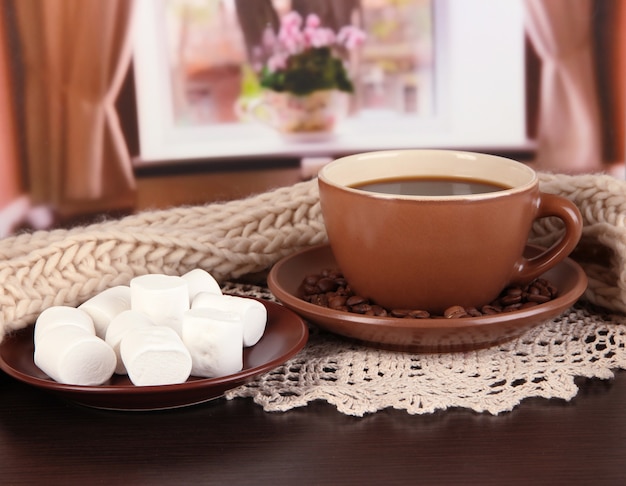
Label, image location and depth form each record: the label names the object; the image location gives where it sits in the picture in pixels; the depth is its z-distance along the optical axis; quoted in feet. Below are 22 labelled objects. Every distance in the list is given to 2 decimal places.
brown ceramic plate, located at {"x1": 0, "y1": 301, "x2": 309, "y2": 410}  1.80
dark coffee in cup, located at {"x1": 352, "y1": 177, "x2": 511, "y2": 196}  2.16
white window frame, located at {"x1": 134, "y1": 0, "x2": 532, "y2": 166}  3.14
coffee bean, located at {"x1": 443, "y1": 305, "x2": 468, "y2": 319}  1.99
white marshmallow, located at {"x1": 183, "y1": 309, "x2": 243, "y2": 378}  1.85
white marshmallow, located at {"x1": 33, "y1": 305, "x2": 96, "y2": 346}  1.89
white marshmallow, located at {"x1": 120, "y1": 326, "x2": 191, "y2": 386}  1.80
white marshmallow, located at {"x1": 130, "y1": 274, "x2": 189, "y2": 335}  1.93
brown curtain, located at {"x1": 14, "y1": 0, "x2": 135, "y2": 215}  3.05
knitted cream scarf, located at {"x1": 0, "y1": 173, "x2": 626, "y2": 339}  2.05
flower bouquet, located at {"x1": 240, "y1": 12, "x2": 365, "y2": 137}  3.11
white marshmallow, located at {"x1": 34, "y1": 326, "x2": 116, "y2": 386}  1.83
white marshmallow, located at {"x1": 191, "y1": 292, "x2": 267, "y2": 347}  1.94
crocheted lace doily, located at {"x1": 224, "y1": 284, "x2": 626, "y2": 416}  1.89
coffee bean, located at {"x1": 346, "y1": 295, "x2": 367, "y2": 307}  2.04
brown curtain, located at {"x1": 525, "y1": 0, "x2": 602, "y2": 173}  3.17
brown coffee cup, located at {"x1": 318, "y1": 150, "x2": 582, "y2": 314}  1.96
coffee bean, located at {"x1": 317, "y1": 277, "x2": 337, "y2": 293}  2.12
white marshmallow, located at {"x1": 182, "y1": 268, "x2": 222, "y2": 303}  2.02
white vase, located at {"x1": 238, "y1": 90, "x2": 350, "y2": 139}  3.15
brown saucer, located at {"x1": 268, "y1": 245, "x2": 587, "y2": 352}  1.93
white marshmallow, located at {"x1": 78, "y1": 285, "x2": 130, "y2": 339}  1.97
